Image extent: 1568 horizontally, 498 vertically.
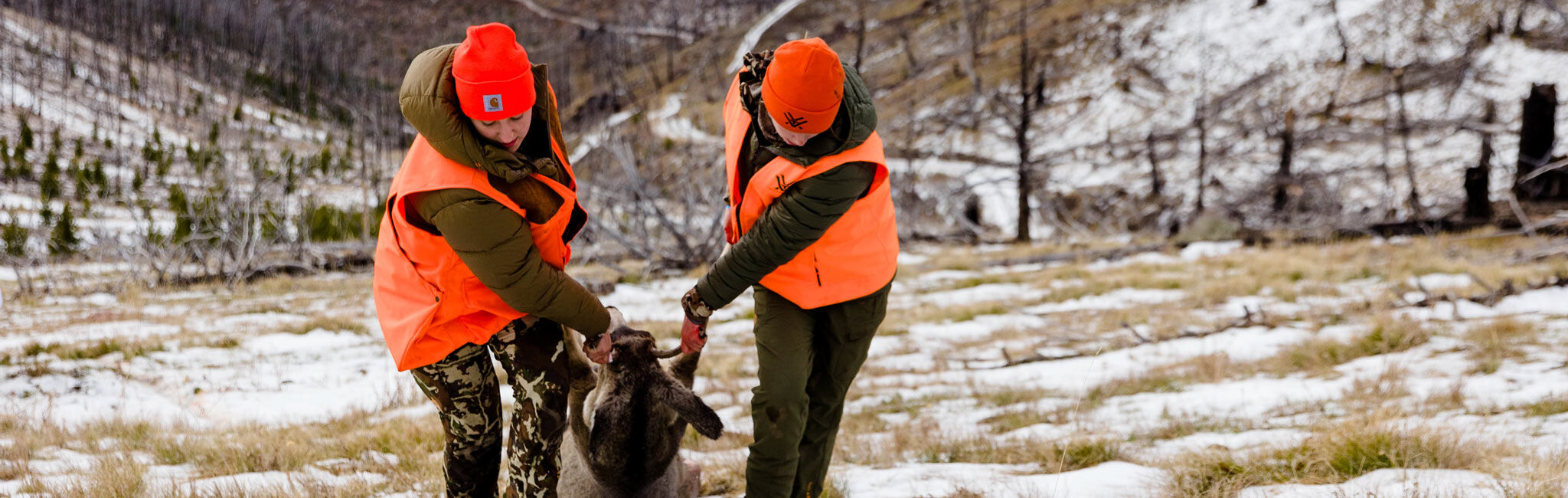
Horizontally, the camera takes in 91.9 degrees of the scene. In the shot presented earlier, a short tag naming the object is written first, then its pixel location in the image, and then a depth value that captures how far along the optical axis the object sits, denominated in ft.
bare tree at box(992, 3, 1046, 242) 61.16
